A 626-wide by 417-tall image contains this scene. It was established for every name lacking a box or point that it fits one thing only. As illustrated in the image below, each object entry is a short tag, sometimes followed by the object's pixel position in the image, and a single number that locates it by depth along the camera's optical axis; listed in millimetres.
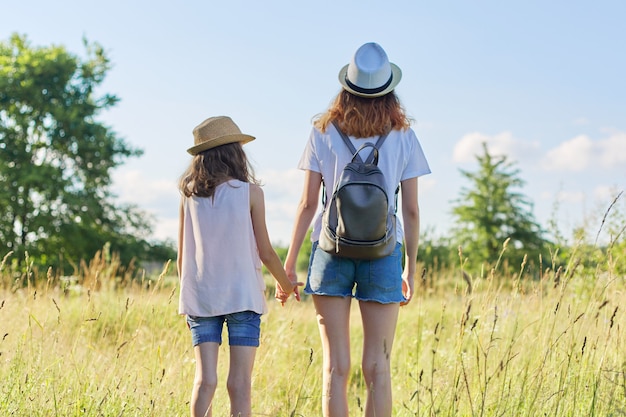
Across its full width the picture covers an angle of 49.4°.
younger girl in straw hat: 3305
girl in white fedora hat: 3213
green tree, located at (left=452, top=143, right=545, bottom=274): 24625
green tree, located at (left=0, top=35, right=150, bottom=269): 21656
